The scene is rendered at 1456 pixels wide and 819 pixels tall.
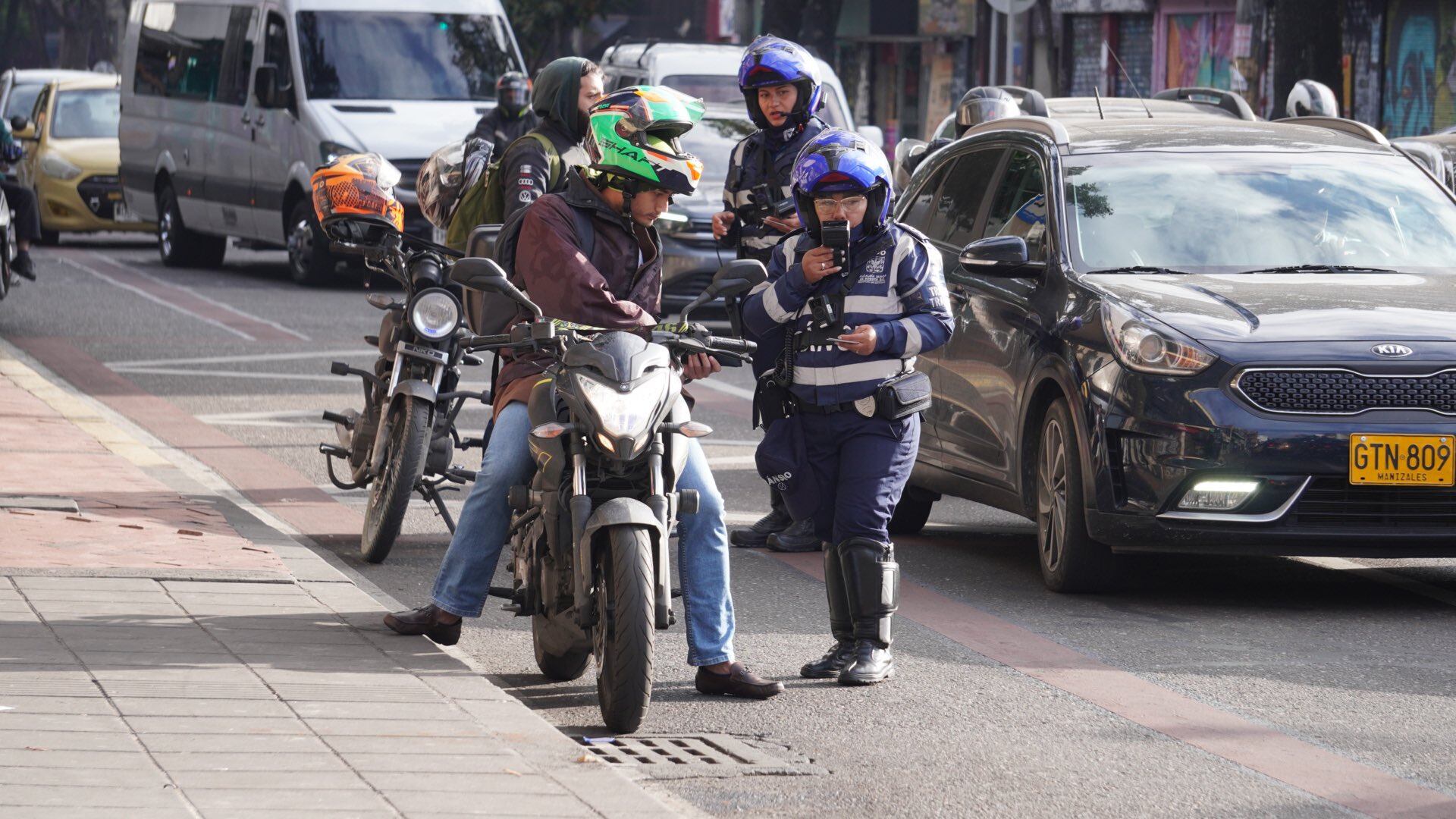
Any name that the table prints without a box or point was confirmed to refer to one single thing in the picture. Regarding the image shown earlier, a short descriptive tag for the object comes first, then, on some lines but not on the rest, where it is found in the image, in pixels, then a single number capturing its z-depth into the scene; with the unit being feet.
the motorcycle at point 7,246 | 114.83
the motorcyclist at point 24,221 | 117.39
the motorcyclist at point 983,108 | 82.28
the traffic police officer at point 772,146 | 60.03
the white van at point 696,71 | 138.92
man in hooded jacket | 55.47
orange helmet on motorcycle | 59.16
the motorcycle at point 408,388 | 56.90
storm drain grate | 38.45
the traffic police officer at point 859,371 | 45.06
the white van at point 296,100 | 145.79
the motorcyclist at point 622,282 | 42.22
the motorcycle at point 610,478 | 39.50
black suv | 51.98
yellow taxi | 183.11
